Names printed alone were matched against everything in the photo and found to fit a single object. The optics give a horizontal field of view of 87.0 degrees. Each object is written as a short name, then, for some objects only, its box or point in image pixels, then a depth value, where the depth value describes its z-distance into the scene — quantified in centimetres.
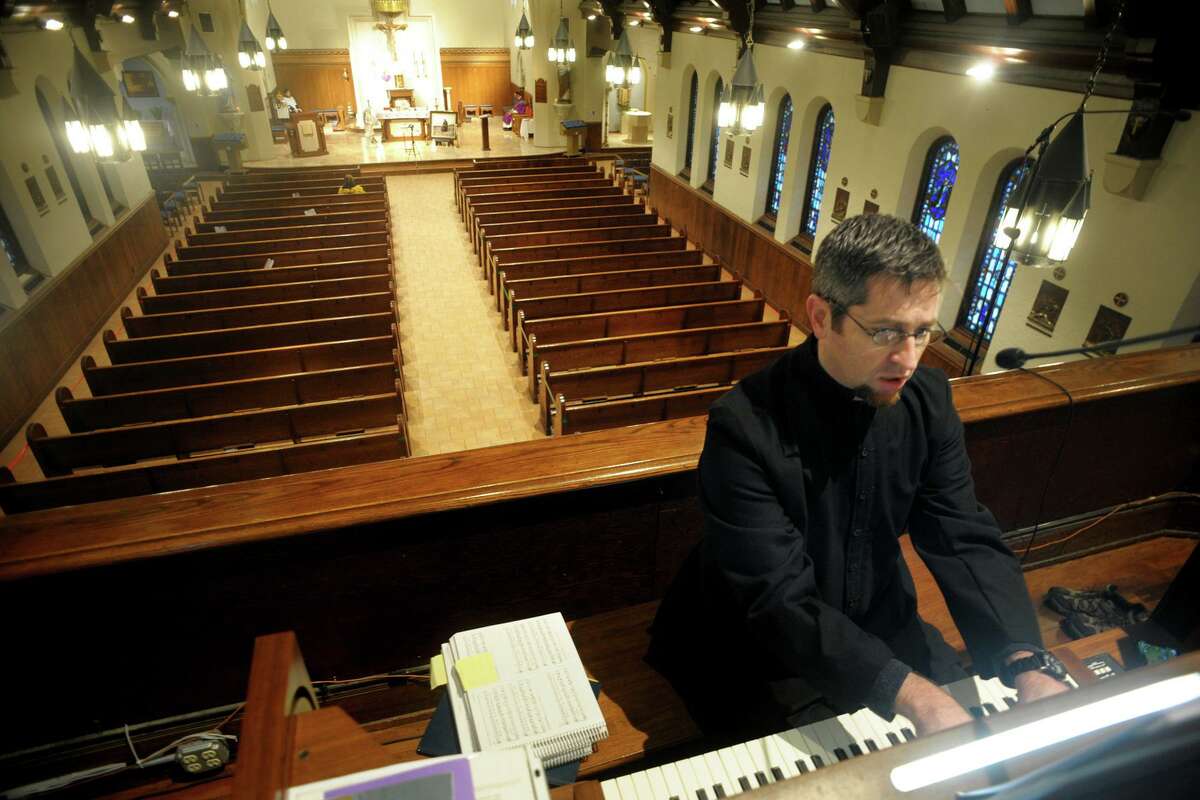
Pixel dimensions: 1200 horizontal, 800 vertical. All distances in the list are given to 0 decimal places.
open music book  146
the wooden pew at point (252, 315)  629
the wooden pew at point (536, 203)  1095
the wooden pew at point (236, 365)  527
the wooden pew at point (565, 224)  981
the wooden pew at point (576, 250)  865
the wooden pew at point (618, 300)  716
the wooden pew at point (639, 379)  538
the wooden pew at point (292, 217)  983
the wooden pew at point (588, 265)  818
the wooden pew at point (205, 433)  432
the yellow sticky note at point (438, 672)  155
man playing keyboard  132
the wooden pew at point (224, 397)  482
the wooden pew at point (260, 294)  680
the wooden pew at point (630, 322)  648
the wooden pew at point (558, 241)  873
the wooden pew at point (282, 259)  784
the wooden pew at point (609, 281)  777
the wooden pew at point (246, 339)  579
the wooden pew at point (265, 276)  727
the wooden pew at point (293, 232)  902
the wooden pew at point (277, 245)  843
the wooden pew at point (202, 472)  386
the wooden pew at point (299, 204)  1079
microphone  178
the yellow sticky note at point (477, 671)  152
